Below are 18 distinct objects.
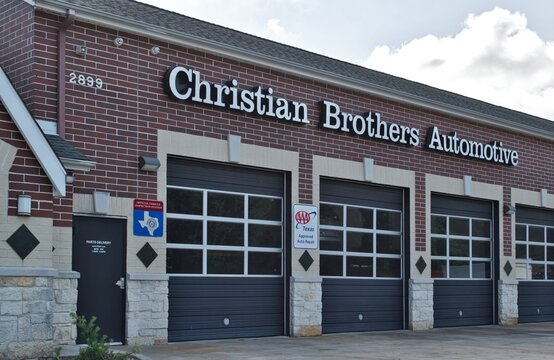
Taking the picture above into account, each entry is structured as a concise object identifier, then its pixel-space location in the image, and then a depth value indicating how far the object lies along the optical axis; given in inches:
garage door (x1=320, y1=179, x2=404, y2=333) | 758.5
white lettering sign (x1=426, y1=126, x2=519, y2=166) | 862.5
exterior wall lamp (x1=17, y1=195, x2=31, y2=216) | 484.7
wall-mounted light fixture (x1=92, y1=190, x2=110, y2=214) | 583.8
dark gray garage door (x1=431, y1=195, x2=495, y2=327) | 868.6
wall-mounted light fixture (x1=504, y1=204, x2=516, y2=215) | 943.7
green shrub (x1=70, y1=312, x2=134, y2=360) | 454.6
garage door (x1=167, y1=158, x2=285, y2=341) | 645.3
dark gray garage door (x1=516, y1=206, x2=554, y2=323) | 975.6
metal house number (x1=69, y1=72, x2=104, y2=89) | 583.8
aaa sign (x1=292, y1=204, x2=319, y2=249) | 719.7
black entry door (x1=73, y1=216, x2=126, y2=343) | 581.0
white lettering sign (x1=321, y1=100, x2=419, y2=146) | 756.6
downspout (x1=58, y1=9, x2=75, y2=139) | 569.6
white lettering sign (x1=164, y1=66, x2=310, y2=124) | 641.6
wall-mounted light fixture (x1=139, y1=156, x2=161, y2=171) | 610.5
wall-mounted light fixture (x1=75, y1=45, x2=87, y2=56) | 585.0
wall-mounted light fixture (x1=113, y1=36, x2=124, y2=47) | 606.9
